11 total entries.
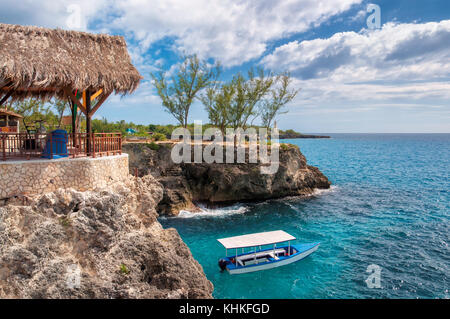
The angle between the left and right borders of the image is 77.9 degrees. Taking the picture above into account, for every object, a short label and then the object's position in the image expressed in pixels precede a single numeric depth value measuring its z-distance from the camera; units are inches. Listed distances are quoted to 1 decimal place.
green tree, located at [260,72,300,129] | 1667.1
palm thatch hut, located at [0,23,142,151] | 495.8
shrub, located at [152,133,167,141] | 1405.0
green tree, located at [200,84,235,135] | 1601.7
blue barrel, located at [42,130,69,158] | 514.0
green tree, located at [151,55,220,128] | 1537.9
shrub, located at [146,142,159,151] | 1225.4
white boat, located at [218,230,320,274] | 689.6
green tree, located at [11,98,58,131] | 1588.3
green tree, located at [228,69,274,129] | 1616.6
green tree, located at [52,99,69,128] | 1707.7
